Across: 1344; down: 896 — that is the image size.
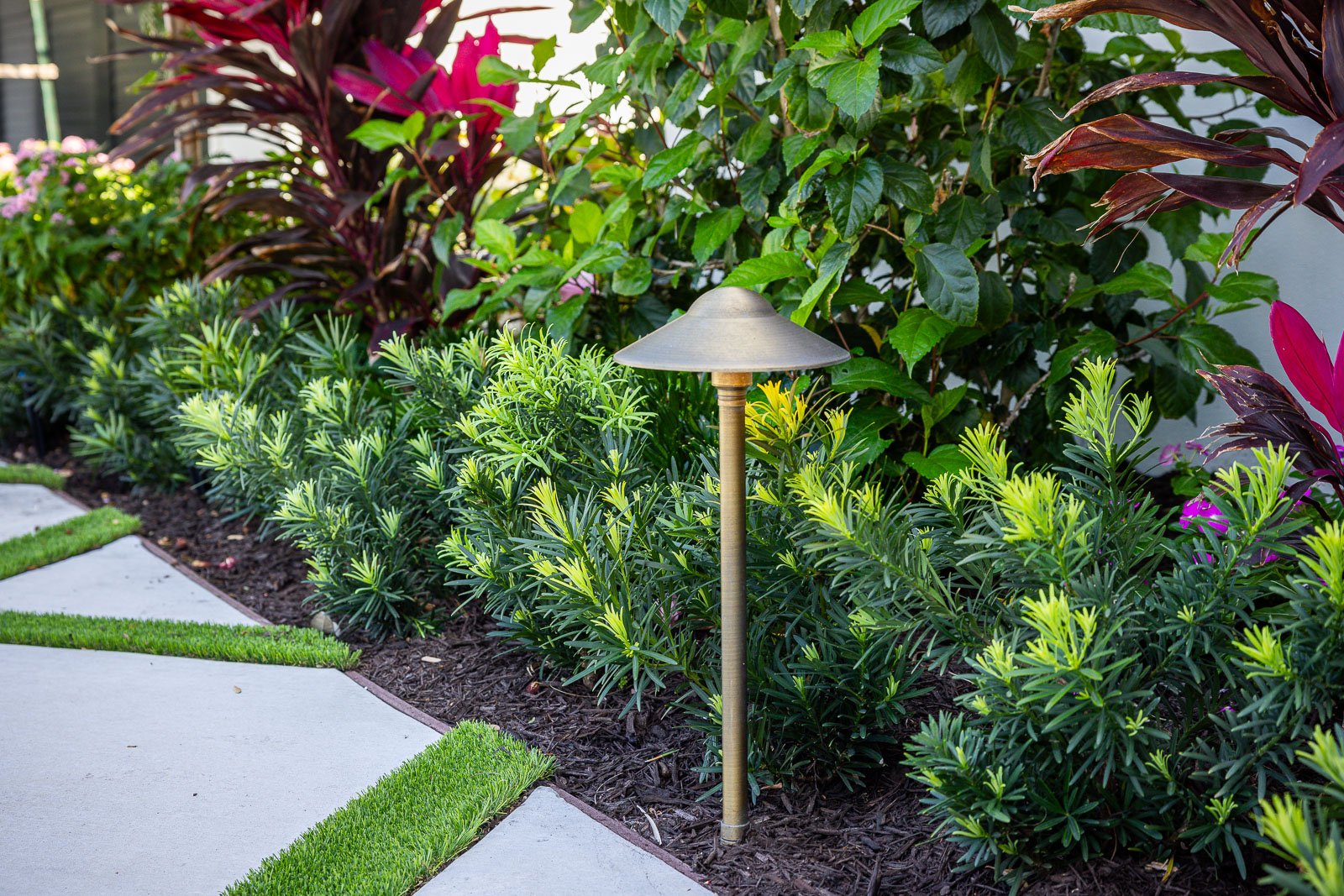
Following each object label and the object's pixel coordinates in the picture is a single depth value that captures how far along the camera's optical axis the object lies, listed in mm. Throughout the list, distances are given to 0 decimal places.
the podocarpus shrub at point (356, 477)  2617
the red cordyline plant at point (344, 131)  3645
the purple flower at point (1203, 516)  1604
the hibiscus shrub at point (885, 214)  2186
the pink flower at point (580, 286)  2986
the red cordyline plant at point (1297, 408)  1634
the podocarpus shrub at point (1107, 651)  1366
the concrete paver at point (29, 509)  3679
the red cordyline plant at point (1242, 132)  1583
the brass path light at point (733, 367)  1563
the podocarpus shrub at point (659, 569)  1853
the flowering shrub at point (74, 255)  4559
